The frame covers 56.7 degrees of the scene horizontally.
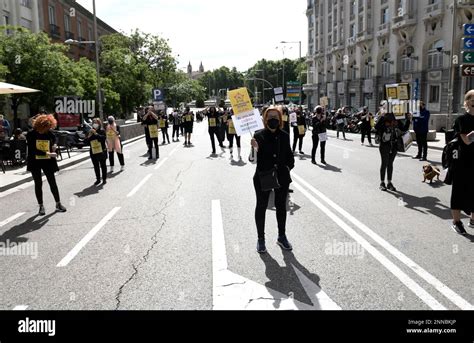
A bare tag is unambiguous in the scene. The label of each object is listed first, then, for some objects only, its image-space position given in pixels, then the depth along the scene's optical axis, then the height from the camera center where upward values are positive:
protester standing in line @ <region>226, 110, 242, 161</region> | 16.81 -1.12
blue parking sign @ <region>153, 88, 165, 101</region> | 38.35 +1.00
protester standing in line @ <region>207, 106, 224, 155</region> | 18.11 -0.65
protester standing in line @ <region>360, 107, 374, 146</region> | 22.02 -1.13
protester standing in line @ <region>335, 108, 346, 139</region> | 26.50 -1.03
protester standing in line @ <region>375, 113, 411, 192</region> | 9.53 -0.74
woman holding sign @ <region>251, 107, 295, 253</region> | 5.68 -0.85
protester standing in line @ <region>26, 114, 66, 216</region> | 8.20 -0.76
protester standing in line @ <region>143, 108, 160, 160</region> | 16.59 -0.65
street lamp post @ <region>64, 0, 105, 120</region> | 24.45 +0.48
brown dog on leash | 10.52 -1.70
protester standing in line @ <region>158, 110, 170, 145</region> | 24.50 -0.92
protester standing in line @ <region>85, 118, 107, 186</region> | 11.33 -1.02
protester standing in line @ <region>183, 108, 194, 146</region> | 22.72 -0.92
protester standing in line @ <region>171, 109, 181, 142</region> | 26.66 -0.95
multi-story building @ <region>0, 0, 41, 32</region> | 33.78 +7.65
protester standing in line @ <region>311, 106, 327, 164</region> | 14.07 -0.73
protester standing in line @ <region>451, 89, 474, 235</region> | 6.18 -1.04
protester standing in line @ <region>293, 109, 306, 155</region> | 16.03 -0.78
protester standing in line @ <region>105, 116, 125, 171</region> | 13.77 -0.96
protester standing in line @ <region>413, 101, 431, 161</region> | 15.09 -0.92
